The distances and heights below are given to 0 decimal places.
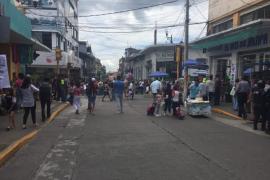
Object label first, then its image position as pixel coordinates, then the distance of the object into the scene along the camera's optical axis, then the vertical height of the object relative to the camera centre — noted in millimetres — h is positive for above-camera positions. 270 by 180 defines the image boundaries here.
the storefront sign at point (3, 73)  11891 -55
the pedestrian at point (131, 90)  34250 -1459
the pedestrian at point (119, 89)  20141 -789
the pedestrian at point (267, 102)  14164 -965
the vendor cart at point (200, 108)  18891 -1534
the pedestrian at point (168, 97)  18969 -1082
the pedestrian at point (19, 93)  14047 -676
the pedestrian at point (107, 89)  31838 -1299
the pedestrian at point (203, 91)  20484 -898
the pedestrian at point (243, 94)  18219 -913
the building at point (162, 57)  52969 +1692
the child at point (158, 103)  19172 -1355
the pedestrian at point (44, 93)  16266 -786
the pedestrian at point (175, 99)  18609 -1137
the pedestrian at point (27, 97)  14078 -802
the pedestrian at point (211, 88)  22942 -848
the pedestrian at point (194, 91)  20328 -884
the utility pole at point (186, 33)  28961 +2459
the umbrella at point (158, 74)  44675 -254
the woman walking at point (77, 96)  19734 -1078
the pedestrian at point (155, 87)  20609 -724
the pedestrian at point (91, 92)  20156 -931
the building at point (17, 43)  18328 +1441
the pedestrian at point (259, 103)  14484 -1025
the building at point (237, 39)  21594 +1748
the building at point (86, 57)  82156 +2937
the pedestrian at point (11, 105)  13688 -1036
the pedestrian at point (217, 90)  23281 -966
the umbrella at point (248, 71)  23191 +29
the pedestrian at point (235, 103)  20828 -1463
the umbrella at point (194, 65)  26906 +397
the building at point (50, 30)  35588 +4303
